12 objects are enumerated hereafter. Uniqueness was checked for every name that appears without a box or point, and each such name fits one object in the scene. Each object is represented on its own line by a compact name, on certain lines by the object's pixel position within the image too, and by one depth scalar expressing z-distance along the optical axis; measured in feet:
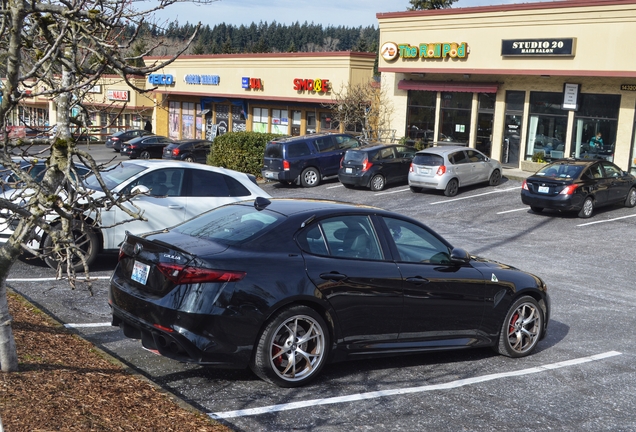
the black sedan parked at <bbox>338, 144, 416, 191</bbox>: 81.25
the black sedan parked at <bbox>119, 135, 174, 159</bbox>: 134.92
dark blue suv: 86.02
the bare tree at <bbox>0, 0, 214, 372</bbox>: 15.57
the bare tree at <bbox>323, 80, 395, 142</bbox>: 109.01
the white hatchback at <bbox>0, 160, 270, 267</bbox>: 34.88
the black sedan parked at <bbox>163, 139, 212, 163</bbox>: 119.85
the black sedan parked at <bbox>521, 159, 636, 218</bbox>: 62.64
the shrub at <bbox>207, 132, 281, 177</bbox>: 94.84
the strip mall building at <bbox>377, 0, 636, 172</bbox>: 84.02
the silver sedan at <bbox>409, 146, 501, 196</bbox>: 75.87
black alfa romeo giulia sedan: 19.63
